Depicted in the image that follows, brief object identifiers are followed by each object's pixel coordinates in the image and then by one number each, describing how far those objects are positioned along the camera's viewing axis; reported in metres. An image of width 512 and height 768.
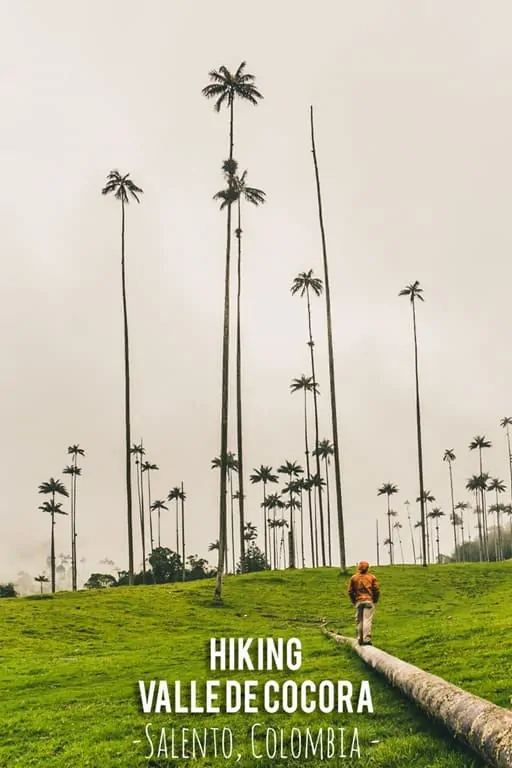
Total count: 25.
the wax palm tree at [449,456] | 149.32
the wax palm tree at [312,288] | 84.68
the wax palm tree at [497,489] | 161.45
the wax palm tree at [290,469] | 111.12
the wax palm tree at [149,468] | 133.25
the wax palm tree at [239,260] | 54.19
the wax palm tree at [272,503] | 136.88
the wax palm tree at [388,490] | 152.25
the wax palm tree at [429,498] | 167.12
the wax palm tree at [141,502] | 103.69
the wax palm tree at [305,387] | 98.25
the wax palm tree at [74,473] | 116.69
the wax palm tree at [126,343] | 61.28
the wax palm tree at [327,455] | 107.96
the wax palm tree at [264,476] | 117.94
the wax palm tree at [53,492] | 114.25
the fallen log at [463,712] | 7.22
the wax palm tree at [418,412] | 67.98
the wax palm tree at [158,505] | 158.75
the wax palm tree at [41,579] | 163.20
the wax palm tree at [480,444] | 129.75
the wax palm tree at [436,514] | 182.38
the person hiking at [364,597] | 18.58
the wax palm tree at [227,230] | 46.62
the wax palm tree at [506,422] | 138.60
